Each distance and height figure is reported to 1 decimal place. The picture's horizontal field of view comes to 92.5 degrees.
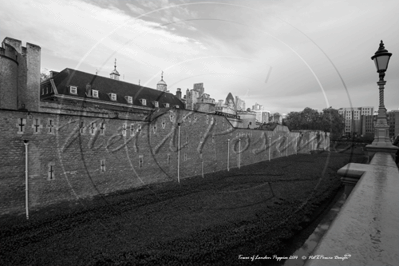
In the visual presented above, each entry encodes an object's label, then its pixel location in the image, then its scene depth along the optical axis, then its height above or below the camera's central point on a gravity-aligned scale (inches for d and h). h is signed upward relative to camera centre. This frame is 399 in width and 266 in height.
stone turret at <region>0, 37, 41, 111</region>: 593.3 +175.1
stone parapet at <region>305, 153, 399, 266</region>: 55.6 -35.7
